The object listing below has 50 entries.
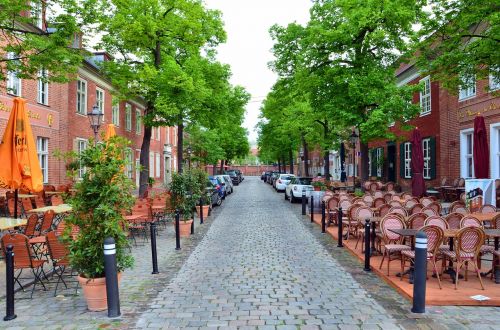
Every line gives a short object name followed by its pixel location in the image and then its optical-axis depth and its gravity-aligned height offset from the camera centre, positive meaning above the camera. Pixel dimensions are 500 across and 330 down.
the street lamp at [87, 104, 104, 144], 14.00 +1.85
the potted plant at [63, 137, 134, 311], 5.74 -0.59
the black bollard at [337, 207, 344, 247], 10.38 -1.41
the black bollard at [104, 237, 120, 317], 5.46 -1.30
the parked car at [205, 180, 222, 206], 18.80 -1.02
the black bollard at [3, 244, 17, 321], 5.42 -1.39
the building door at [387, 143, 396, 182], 29.66 +0.65
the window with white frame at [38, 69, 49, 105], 19.35 +3.71
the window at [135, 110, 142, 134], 35.44 +4.10
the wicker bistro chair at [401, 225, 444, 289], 6.61 -1.09
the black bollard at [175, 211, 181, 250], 10.47 -1.47
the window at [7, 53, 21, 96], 16.62 +3.60
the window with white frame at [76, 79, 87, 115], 23.70 +4.37
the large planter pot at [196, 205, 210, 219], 17.04 -1.48
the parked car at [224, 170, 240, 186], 49.79 -0.62
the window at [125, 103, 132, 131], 32.62 +4.21
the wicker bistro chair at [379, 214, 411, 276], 7.79 -1.00
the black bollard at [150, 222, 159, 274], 8.00 -1.50
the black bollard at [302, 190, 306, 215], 17.83 -1.43
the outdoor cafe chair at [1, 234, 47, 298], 6.30 -1.12
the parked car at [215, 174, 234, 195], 28.87 -0.76
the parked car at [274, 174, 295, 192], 32.72 -0.68
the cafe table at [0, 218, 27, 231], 7.70 -0.91
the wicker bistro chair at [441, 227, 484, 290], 6.51 -1.14
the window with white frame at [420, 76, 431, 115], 24.05 +4.19
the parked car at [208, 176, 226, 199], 23.73 -0.72
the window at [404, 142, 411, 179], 26.69 +0.83
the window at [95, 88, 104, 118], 26.45 +4.80
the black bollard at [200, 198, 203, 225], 15.27 -1.43
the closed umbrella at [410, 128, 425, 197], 14.62 +0.21
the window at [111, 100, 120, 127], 29.39 +4.10
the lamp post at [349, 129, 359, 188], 21.23 +1.71
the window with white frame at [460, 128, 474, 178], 20.31 +0.79
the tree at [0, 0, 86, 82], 9.94 +3.12
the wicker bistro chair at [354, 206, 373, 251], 9.83 -1.02
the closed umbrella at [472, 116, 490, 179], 12.38 +0.48
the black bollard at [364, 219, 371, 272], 7.93 -1.40
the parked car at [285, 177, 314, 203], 23.15 -0.82
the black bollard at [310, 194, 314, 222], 15.58 -1.46
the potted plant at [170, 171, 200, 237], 12.84 -0.75
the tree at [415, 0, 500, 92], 10.20 +3.29
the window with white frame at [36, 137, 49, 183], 19.95 +0.82
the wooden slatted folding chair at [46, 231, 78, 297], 6.57 -1.16
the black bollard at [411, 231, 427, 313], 5.53 -1.35
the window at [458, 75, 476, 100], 11.61 +2.47
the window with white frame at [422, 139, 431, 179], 24.06 +0.79
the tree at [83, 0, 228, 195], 18.25 +5.82
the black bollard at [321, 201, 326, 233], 13.03 -1.61
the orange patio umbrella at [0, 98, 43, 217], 8.38 +0.43
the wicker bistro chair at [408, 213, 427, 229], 8.00 -0.91
